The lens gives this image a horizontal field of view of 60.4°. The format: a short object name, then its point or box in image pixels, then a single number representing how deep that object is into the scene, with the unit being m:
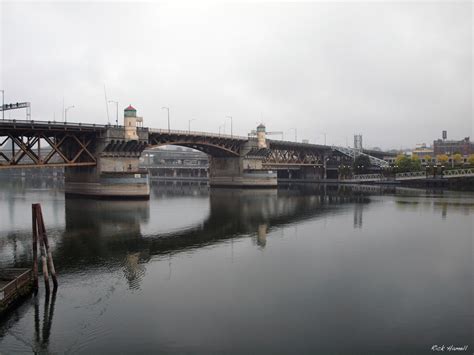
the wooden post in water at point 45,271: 21.72
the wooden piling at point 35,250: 21.58
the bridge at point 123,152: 62.72
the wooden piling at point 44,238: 22.31
